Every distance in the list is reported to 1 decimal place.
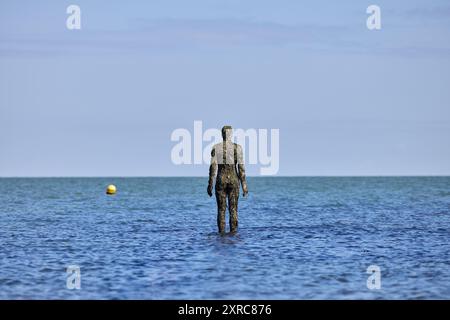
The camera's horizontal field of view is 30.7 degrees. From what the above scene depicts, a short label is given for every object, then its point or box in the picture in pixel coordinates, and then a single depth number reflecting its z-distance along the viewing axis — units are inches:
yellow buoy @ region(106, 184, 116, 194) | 2924.2
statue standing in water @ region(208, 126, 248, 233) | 1056.2
